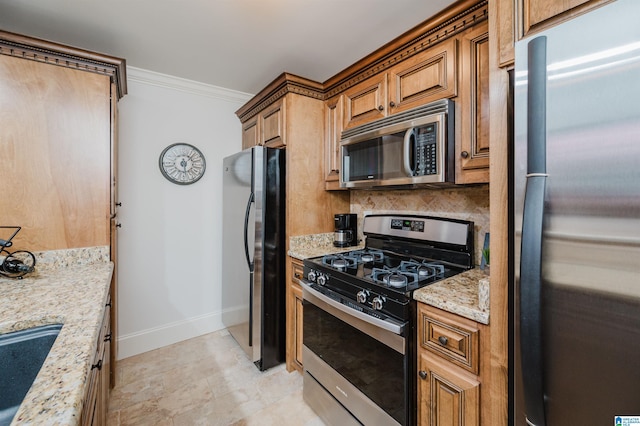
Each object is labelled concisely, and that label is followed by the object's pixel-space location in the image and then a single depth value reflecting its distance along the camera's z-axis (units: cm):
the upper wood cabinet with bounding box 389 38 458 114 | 151
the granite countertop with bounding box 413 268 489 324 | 106
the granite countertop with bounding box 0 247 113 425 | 58
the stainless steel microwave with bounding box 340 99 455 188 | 151
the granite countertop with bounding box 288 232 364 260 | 212
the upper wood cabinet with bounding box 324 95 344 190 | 226
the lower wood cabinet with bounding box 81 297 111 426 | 81
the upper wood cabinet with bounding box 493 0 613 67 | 81
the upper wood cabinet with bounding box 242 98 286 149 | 230
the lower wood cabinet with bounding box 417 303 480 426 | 110
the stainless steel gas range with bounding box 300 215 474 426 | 130
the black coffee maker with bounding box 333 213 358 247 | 234
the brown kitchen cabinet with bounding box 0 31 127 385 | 164
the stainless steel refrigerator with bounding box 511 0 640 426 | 65
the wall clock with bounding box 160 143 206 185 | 268
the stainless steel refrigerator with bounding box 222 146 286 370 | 221
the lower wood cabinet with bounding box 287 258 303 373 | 214
